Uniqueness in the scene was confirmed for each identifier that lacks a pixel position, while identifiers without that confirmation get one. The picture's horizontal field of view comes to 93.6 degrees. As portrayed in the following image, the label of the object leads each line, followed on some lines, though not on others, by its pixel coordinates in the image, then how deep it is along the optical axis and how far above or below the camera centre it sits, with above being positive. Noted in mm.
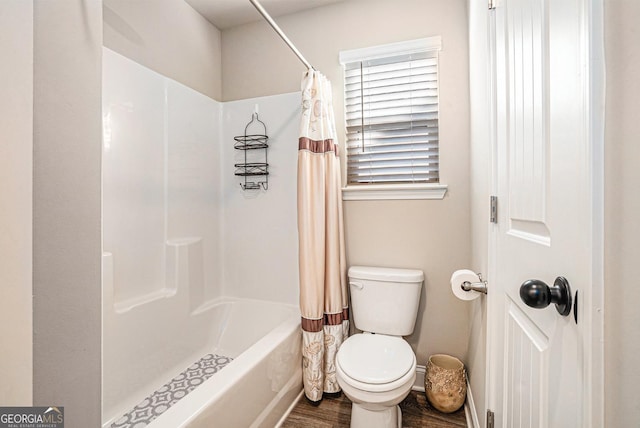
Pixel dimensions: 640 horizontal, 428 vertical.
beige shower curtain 1774 -179
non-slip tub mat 1492 -997
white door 463 +10
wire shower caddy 2264 +453
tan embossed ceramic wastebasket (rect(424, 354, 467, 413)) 1641 -962
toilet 1302 -693
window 1906 +637
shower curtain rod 1349 +939
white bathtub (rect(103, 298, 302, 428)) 1121 -761
